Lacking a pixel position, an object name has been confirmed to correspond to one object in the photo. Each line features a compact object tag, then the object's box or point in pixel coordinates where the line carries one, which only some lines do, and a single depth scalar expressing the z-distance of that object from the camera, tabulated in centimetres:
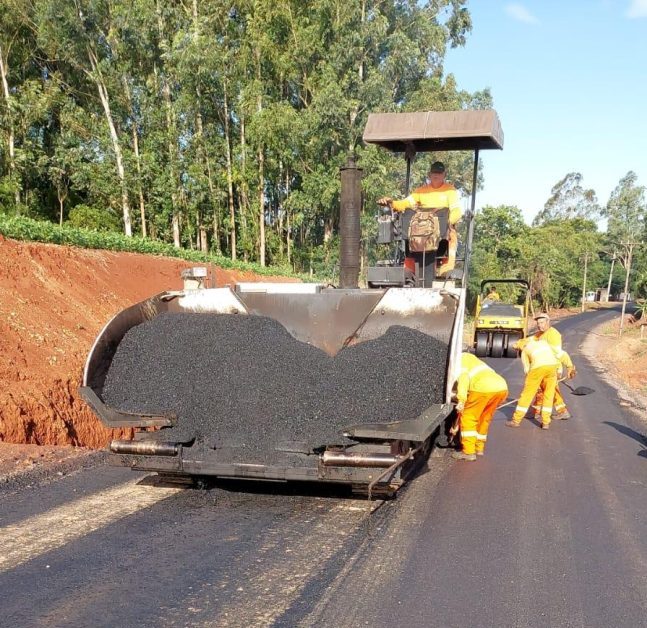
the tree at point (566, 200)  7238
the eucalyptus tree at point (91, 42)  2339
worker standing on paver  655
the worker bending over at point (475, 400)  542
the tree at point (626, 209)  6301
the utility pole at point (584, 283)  5153
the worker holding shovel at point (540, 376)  726
